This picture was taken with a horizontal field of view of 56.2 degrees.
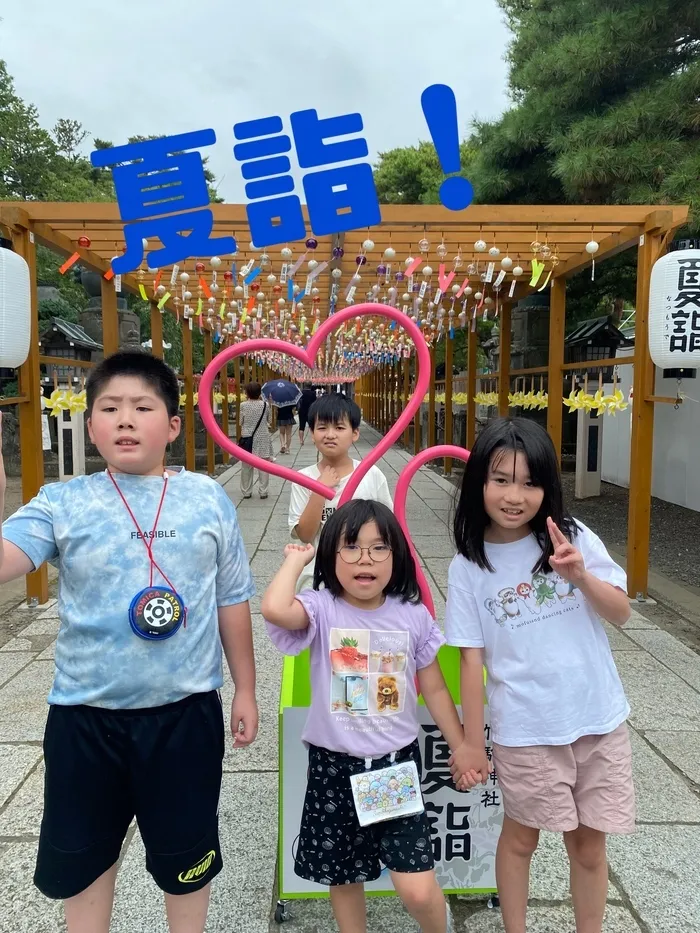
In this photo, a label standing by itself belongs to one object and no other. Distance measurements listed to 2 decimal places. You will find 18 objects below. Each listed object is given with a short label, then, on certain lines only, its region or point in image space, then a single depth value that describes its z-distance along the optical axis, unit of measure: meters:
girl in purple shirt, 1.52
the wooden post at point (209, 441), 10.93
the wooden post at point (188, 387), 9.48
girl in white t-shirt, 1.57
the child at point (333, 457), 2.47
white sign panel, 1.80
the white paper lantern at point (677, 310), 4.21
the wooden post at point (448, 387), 11.03
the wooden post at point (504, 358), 7.78
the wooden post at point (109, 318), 6.00
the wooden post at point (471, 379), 9.28
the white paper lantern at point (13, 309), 3.98
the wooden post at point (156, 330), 8.01
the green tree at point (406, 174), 24.94
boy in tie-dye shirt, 1.40
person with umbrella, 12.92
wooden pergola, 4.53
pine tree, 5.43
